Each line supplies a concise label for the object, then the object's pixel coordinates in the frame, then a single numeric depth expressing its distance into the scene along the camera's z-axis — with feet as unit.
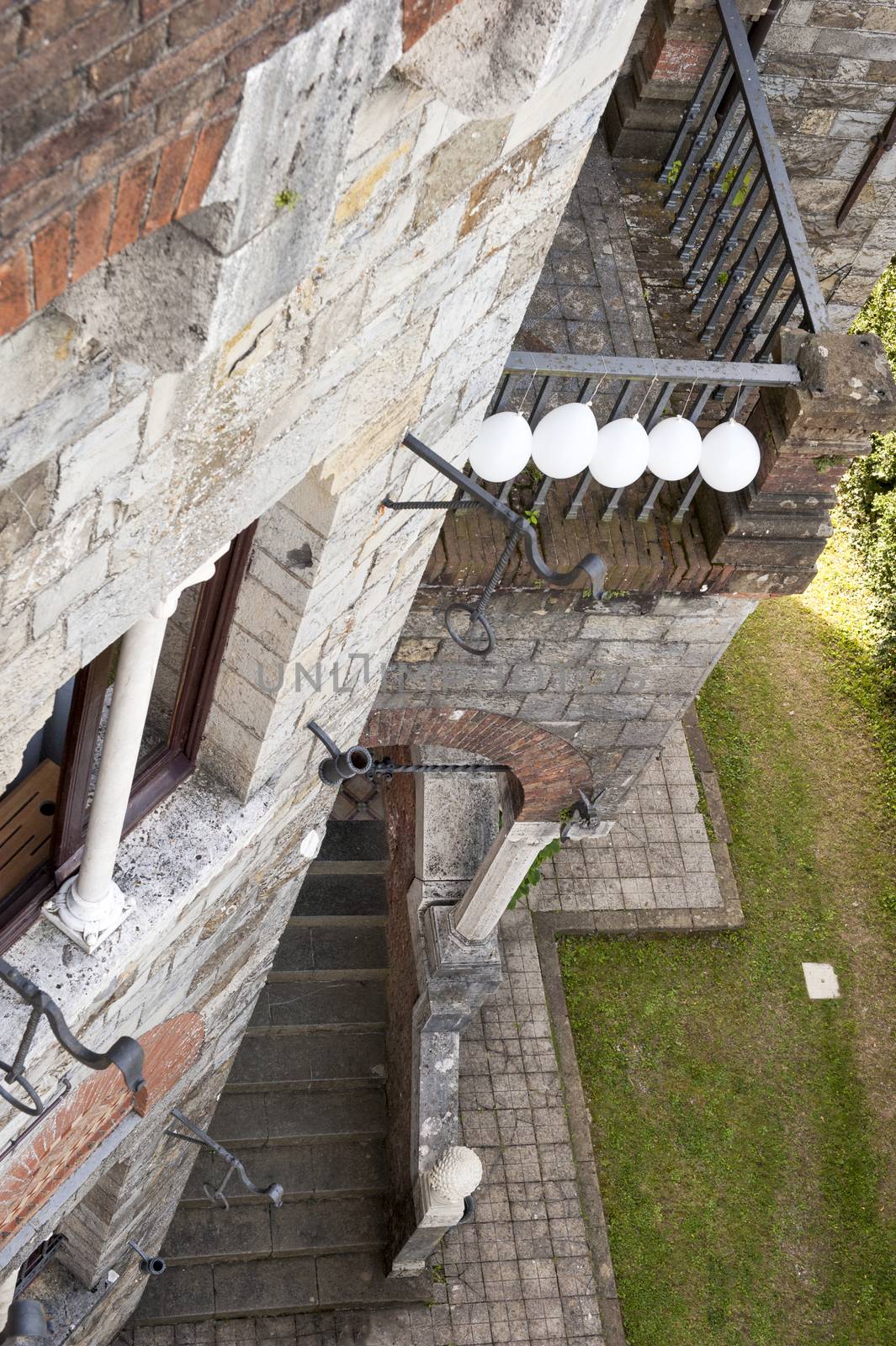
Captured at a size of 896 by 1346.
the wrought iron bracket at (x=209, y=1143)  16.40
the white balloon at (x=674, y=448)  15.35
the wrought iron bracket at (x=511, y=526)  9.46
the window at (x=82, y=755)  10.71
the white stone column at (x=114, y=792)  9.18
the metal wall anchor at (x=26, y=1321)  12.64
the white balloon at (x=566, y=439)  14.58
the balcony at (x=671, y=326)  16.25
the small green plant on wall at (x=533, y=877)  31.91
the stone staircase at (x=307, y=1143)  26.18
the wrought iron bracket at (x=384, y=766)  13.26
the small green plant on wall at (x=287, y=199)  5.35
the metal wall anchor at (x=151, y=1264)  21.17
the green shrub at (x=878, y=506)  39.47
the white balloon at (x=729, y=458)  15.87
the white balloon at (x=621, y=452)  14.94
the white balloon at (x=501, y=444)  14.12
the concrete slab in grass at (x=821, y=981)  33.40
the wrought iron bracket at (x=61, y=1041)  8.29
